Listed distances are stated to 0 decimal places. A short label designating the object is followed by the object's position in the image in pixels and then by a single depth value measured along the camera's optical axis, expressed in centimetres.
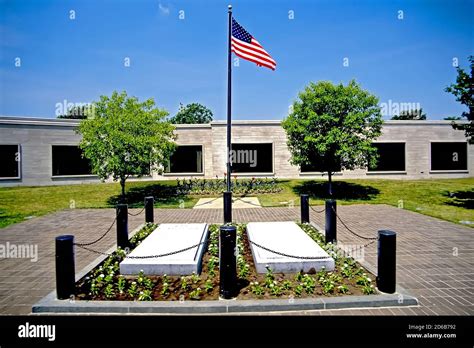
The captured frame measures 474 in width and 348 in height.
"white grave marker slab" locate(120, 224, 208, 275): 608
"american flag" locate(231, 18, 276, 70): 1277
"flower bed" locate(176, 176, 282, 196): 1947
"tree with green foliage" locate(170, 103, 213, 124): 7962
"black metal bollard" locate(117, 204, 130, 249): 786
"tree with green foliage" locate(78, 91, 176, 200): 1497
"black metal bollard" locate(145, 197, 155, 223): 1086
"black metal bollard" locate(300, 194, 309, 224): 1050
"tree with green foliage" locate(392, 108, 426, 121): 7536
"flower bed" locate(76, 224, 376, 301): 513
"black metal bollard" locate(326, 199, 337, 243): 812
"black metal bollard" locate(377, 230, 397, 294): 508
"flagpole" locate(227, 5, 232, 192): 1445
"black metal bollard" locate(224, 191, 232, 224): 1079
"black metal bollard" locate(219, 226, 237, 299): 504
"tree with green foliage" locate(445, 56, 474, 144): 1452
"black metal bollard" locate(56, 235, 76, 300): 498
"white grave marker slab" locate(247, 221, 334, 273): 621
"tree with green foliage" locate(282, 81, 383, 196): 1669
